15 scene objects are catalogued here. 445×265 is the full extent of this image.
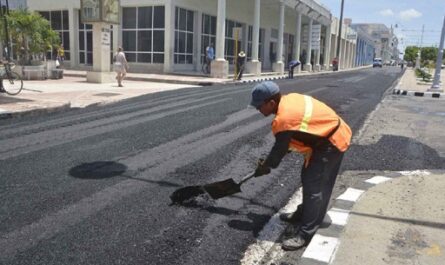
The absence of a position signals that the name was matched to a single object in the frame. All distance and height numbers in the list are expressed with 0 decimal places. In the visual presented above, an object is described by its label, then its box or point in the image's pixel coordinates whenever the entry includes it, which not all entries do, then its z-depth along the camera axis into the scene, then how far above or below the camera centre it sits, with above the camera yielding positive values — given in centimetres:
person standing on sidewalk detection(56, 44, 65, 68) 2941 +8
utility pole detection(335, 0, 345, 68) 5500 +410
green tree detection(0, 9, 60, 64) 2042 +102
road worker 376 -69
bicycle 1401 -81
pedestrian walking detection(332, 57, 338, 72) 5350 +5
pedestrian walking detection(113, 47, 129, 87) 1855 -29
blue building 9262 +420
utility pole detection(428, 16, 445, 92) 2145 -1
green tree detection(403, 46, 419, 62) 12734 +442
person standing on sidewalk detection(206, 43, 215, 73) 2691 +35
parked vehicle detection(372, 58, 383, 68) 8869 +57
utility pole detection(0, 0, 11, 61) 1632 +164
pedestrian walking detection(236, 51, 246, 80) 2495 -5
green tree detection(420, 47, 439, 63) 11794 +449
